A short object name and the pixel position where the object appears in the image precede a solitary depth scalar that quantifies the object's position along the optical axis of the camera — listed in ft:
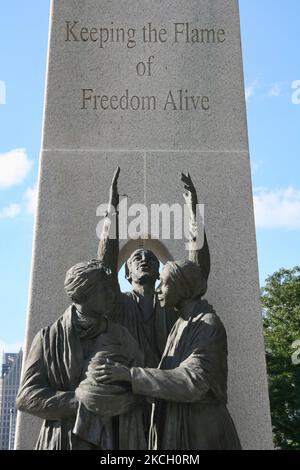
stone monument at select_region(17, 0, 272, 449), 18.98
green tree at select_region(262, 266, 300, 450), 66.18
